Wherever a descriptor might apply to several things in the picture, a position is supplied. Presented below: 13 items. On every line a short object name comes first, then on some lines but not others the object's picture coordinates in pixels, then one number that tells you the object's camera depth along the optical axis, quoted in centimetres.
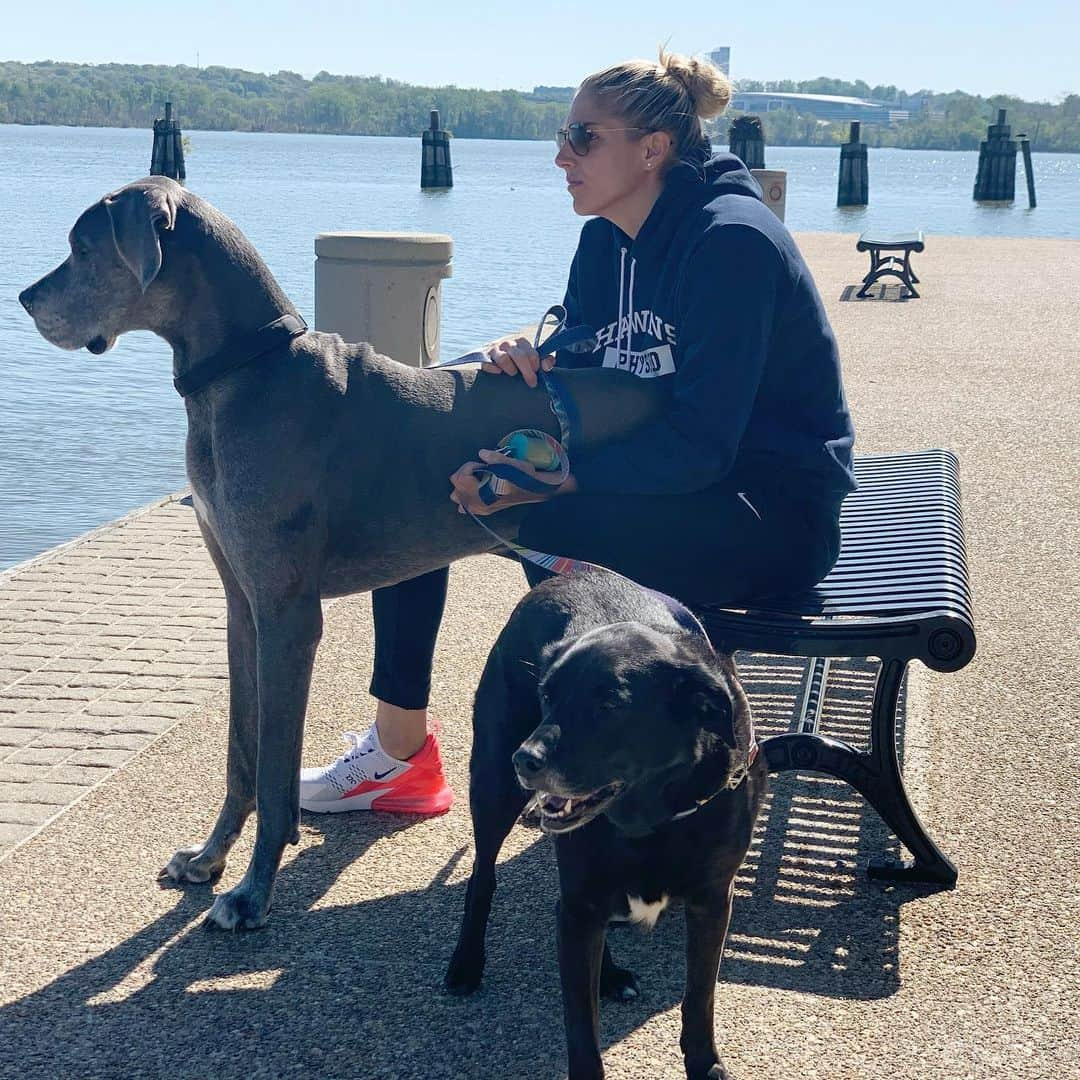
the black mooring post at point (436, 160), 6175
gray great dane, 367
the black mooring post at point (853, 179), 5028
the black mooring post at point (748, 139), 2781
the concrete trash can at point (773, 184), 2020
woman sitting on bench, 385
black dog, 275
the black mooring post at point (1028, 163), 5278
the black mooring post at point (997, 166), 5488
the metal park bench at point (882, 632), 374
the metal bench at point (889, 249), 1920
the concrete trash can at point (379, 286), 819
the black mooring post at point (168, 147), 5741
